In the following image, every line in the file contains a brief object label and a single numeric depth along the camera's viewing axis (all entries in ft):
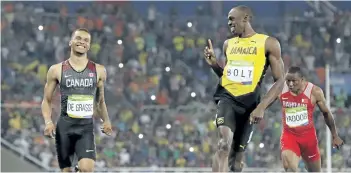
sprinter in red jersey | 74.95
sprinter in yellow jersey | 61.87
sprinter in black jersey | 63.72
